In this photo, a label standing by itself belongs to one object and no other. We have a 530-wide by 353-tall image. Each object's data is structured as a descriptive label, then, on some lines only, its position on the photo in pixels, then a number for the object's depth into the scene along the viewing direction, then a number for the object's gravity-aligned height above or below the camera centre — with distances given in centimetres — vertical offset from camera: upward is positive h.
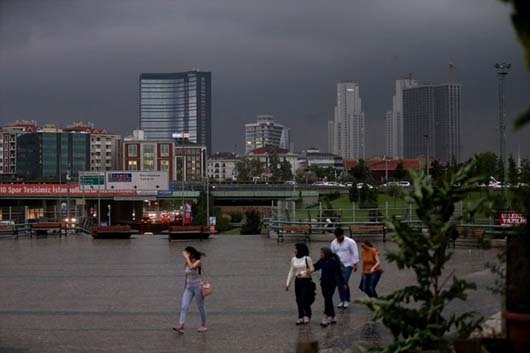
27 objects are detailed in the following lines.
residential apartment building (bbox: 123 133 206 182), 16575 +756
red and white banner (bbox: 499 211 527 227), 3231 -102
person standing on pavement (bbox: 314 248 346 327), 1449 -148
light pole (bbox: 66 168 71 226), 5695 -96
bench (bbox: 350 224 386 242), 3990 -172
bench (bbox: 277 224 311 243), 4062 -178
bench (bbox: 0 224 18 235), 4986 -201
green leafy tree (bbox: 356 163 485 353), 812 -67
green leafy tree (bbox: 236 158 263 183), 17762 +501
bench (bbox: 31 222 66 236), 4947 -190
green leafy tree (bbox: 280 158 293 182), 19100 +463
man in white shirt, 1709 -120
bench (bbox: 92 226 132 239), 4594 -204
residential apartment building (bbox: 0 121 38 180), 19475 +1112
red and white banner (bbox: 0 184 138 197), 7444 +32
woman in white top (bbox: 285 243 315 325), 1456 -152
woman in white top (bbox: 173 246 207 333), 1423 -146
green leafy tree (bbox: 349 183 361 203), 6689 -15
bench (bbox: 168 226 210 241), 4375 -199
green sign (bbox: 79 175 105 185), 6881 +111
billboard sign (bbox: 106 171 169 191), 7244 +113
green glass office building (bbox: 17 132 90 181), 17488 +856
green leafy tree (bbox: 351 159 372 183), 13030 +309
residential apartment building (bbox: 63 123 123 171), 18238 +981
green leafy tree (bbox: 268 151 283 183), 18494 +419
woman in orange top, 1623 -148
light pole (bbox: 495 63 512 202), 3718 +349
